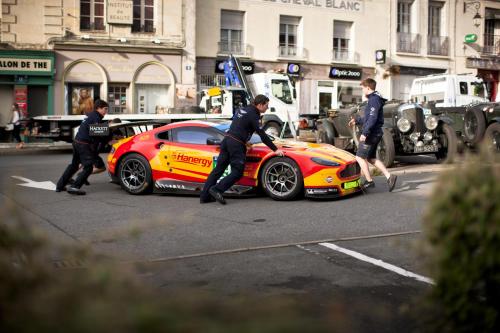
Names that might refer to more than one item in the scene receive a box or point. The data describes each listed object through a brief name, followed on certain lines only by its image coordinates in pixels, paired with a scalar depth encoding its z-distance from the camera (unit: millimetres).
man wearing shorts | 10453
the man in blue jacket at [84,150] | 10758
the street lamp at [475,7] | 37000
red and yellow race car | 9758
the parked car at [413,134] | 14125
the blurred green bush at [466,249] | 2721
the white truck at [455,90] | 20656
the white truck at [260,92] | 22797
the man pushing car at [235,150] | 9539
